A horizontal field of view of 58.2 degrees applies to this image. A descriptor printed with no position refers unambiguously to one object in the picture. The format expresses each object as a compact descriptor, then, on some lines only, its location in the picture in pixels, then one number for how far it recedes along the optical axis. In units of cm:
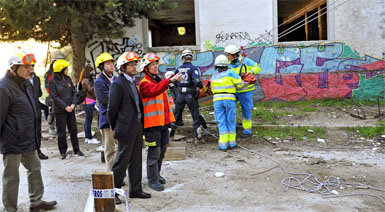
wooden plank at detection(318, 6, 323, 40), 1369
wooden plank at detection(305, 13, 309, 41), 1601
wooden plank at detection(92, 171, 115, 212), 299
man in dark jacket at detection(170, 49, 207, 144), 771
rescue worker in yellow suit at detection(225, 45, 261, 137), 800
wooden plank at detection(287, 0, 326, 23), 1340
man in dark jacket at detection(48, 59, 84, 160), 692
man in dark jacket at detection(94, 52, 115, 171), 526
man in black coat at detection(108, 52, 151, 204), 446
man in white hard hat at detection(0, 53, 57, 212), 397
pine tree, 862
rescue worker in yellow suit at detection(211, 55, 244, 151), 718
